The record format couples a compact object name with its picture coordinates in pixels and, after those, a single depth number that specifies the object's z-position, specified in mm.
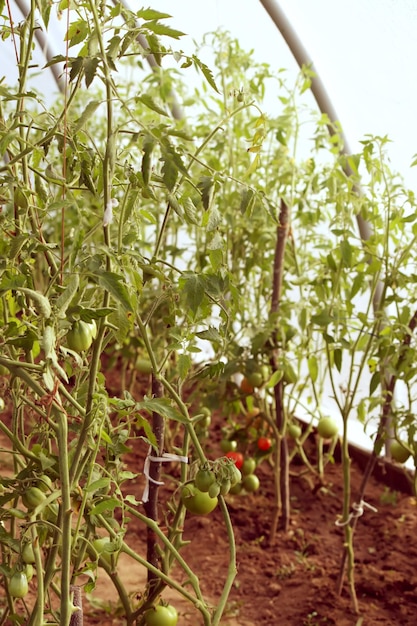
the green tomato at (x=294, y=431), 2538
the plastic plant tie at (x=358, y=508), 2064
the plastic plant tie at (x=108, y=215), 1006
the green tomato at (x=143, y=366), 2621
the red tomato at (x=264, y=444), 2434
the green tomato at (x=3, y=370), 1316
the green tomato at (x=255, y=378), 2297
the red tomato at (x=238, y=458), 2107
